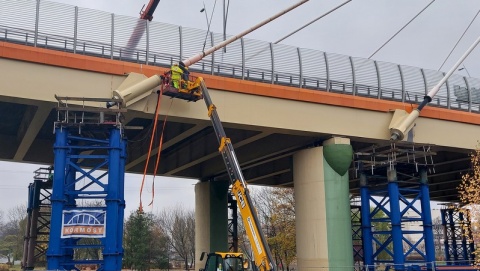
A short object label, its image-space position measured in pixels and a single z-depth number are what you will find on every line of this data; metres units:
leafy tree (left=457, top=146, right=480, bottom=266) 21.61
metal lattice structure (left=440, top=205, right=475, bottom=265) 55.53
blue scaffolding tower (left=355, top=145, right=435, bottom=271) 29.55
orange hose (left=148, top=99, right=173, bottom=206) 20.69
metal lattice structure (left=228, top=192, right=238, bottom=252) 45.62
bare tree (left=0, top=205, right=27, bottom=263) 86.51
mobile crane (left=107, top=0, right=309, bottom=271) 18.92
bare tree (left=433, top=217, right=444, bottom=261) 115.50
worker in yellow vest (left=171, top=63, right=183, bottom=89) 22.78
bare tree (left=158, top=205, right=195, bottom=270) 90.64
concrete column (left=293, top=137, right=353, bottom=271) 27.08
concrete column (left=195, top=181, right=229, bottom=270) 40.80
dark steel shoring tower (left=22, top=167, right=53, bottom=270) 36.22
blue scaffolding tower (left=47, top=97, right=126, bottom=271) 21.08
